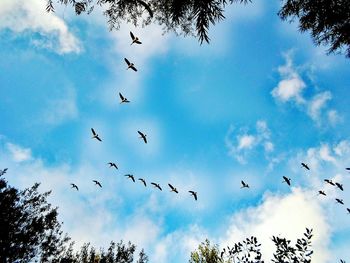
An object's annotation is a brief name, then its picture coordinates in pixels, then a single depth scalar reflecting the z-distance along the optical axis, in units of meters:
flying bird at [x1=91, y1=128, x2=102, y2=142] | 11.99
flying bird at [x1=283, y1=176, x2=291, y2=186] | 11.47
